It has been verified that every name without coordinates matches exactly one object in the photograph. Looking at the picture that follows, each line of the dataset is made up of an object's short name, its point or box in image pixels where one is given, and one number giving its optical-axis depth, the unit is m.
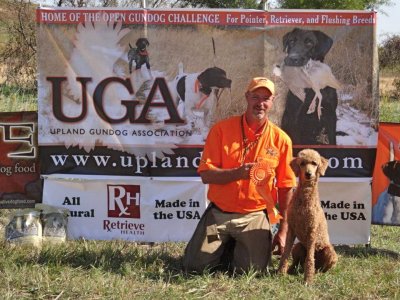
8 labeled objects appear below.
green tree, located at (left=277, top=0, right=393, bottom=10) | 17.38
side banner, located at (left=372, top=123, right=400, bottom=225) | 5.90
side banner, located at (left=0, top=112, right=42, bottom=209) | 6.01
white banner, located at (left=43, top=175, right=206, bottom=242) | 5.96
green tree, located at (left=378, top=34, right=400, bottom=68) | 23.73
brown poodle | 4.58
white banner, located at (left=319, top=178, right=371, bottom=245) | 5.89
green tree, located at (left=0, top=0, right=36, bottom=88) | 12.40
